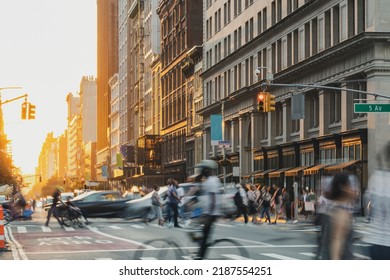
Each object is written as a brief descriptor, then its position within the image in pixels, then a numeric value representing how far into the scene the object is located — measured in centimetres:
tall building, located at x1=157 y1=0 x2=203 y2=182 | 8231
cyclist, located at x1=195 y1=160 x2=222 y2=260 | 1408
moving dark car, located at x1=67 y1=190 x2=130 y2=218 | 3897
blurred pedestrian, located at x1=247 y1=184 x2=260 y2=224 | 3766
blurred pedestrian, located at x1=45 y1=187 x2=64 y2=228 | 3450
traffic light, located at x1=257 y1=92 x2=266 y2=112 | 3284
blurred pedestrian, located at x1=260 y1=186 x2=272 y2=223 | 3950
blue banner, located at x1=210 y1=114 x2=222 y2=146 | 4352
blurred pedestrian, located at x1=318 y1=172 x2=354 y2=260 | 1008
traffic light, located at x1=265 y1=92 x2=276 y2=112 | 3331
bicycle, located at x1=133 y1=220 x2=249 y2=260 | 1266
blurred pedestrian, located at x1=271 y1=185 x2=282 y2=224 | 4097
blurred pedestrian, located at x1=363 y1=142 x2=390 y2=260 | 969
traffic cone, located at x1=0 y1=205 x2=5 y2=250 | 2116
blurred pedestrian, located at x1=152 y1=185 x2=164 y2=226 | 3447
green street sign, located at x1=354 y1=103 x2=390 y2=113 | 2830
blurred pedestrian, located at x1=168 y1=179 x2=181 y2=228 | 3235
